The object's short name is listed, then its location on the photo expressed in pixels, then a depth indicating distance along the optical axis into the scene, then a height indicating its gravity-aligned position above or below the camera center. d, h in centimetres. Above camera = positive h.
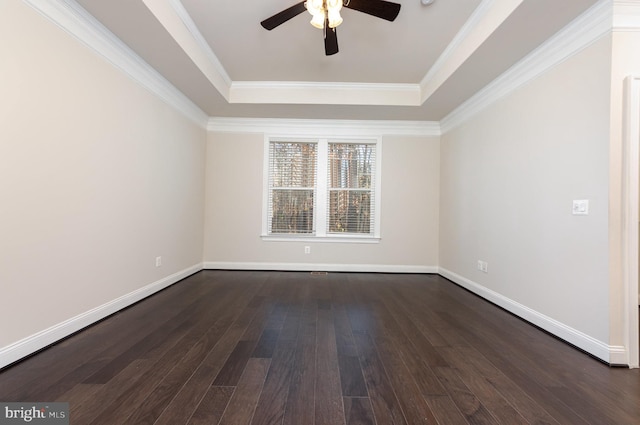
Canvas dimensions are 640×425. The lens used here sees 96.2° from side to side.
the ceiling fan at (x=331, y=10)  205 +151
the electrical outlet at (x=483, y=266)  338 -59
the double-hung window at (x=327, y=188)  486 +45
